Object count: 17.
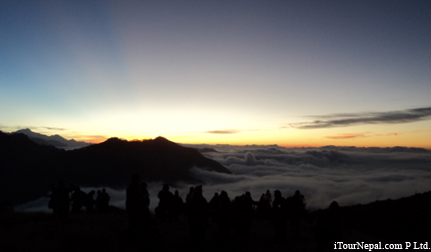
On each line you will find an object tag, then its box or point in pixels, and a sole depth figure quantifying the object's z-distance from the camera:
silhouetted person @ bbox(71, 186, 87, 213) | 14.86
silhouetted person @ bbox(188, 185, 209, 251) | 7.36
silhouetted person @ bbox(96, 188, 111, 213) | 16.62
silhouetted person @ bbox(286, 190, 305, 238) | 10.46
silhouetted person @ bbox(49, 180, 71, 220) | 10.19
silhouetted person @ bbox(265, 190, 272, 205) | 17.28
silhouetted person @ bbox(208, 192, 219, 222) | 8.77
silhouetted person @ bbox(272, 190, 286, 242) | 10.15
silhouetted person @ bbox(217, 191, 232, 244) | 8.73
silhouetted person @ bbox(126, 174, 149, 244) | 5.47
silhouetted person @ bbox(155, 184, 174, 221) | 12.30
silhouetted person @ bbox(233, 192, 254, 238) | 10.62
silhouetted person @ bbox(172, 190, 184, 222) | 13.04
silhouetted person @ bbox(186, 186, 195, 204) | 8.63
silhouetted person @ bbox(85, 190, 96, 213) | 16.03
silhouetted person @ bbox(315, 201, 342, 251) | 6.70
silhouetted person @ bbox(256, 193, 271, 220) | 16.82
